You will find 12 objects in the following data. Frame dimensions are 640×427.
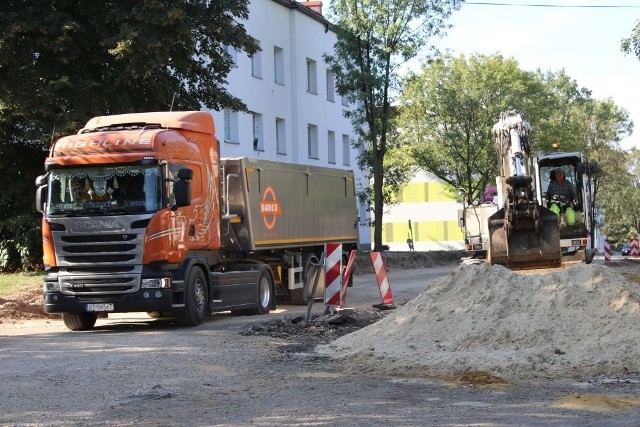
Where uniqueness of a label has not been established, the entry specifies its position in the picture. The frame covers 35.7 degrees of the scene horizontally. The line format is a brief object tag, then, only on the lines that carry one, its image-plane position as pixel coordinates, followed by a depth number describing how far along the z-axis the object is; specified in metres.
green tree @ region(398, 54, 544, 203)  58.66
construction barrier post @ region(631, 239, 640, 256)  55.94
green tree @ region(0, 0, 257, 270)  24.41
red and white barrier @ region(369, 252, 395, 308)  19.00
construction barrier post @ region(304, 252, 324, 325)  15.34
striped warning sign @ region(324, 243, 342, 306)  16.94
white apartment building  43.22
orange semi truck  15.96
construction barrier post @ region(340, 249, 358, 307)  17.47
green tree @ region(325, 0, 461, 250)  43.72
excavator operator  27.00
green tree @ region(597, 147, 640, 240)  81.05
